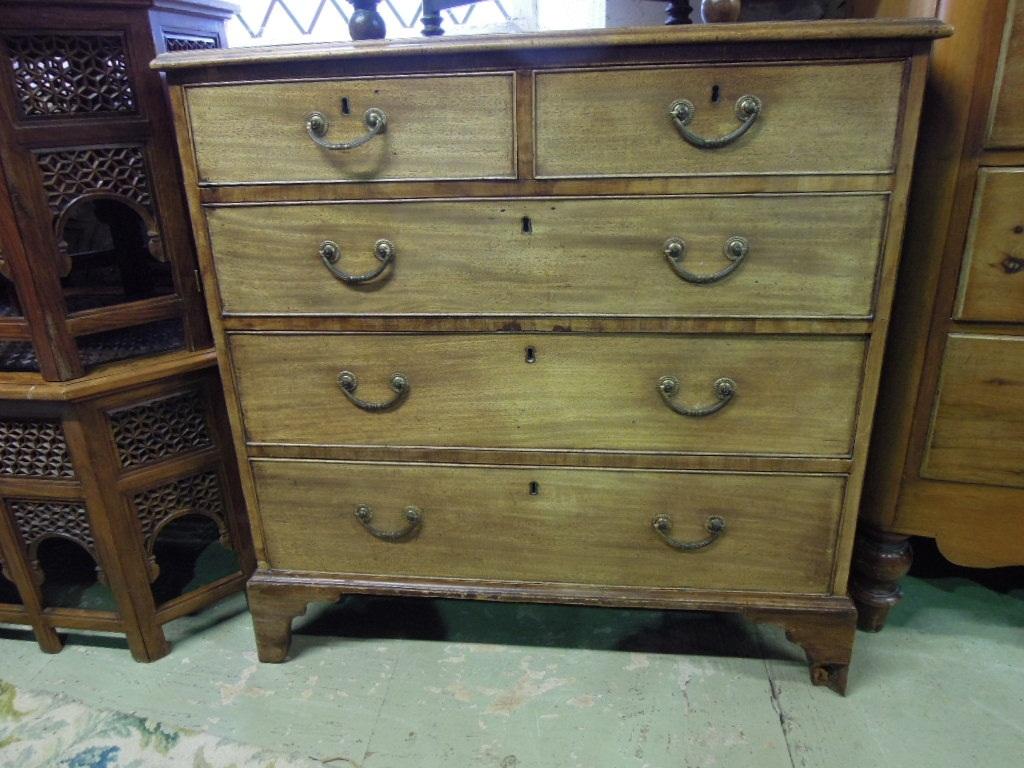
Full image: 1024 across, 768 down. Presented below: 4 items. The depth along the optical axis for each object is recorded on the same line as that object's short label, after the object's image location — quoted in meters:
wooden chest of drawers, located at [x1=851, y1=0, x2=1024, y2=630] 0.98
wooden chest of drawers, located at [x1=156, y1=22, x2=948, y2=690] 0.90
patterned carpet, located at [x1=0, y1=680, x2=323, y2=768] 1.08
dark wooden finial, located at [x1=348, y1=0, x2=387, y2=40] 1.06
